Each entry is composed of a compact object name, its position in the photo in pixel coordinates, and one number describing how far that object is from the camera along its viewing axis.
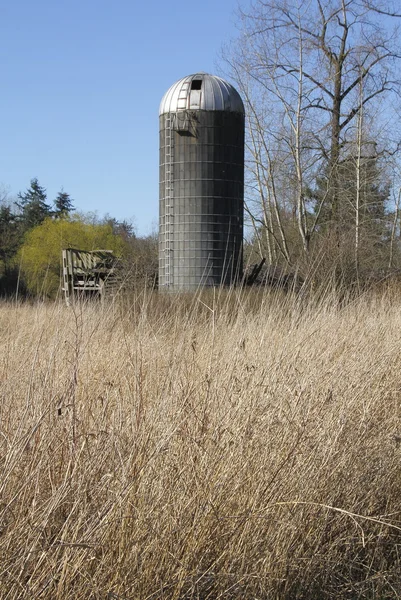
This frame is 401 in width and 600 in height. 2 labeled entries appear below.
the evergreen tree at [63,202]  63.72
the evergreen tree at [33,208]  56.02
